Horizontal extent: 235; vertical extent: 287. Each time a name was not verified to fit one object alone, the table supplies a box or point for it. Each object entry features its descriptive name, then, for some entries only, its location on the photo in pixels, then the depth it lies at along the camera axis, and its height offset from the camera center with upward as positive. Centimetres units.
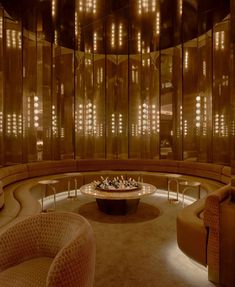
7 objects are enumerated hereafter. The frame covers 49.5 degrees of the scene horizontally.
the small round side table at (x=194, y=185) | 468 -90
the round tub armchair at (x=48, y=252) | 130 -67
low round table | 413 -95
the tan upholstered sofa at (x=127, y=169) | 530 -70
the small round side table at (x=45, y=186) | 482 -94
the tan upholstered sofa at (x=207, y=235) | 230 -91
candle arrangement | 448 -80
